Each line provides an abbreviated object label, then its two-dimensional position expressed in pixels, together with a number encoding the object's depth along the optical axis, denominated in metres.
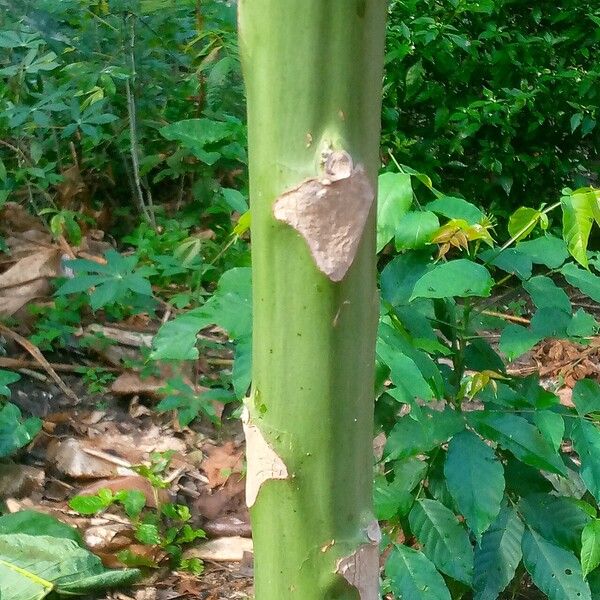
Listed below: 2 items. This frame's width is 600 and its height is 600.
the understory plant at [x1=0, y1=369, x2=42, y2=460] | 1.61
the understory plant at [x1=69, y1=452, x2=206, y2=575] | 1.58
